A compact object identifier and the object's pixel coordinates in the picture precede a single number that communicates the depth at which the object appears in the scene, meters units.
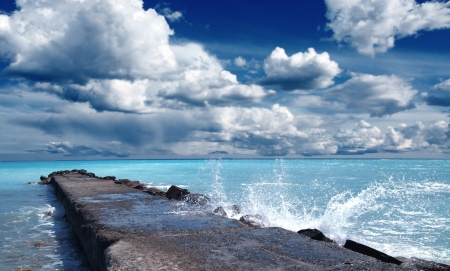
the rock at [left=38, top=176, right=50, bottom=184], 23.21
